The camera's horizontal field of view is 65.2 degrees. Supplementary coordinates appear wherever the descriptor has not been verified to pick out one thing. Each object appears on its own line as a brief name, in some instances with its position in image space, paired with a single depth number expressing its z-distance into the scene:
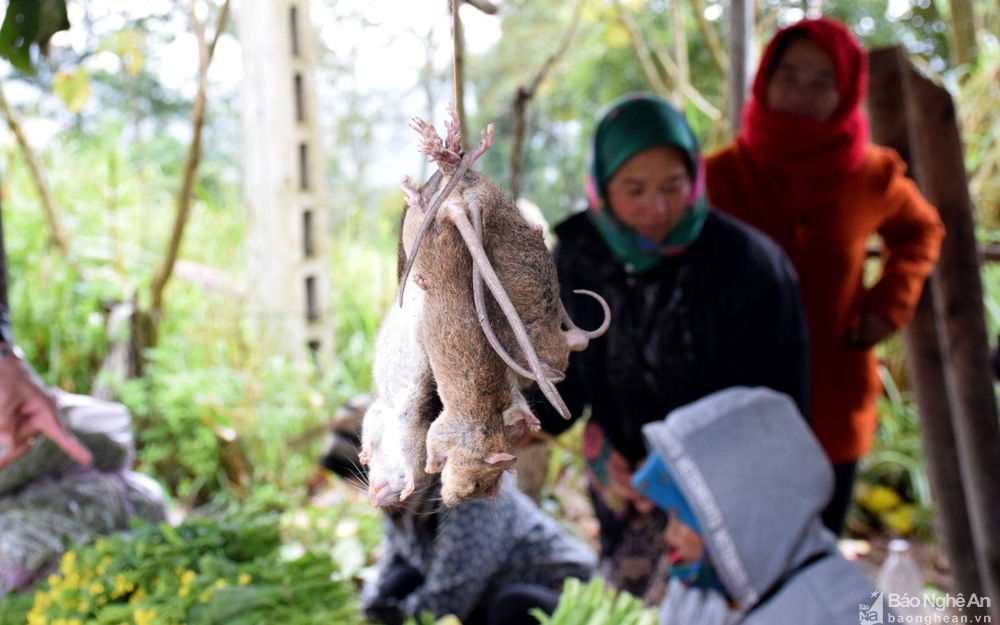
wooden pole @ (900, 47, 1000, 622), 3.17
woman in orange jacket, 3.02
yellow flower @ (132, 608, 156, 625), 2.07
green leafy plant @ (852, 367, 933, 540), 5.12
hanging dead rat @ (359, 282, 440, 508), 0.82
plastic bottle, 3.21
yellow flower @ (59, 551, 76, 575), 2.35
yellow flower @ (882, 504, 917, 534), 5.12
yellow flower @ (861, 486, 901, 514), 5.24
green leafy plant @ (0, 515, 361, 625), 2.19
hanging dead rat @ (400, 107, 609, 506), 0.75
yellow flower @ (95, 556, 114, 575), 2.35
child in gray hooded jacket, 1.94
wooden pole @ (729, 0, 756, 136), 3.79
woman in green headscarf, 2.15
